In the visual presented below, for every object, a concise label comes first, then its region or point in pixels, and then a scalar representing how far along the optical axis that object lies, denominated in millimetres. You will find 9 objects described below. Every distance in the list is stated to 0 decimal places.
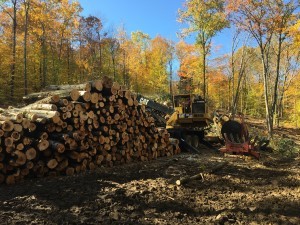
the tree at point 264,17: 14325
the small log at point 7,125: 5358
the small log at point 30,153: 5487
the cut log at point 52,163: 5787
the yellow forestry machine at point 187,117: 11010
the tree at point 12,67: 17989
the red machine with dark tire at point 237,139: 8112
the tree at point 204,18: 18920
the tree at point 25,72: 17744
